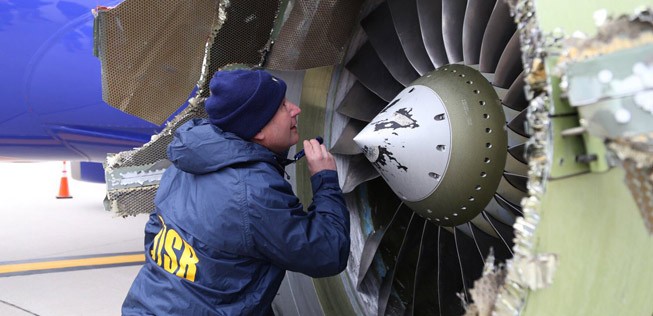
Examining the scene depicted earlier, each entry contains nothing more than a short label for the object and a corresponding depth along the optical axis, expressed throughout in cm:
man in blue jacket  166
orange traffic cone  856
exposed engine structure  89
